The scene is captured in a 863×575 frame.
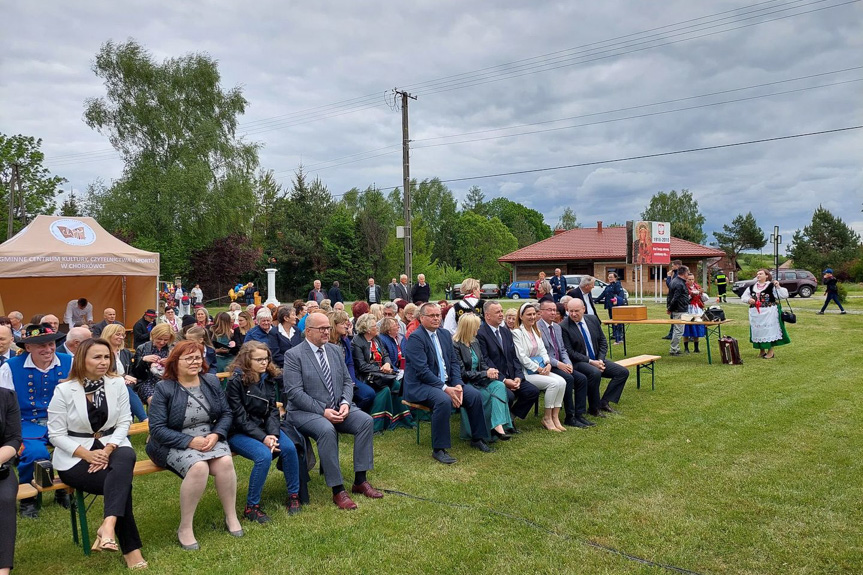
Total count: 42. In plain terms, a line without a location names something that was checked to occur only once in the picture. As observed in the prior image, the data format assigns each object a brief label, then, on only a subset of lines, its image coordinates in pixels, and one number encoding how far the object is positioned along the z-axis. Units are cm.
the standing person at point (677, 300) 1121
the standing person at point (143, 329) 870
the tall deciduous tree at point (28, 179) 2972
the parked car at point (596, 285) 2855
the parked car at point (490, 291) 3500
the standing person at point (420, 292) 1597
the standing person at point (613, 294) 1305
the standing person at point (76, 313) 1253
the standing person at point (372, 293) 1880
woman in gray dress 373
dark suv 2950
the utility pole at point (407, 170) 1970
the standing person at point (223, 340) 745
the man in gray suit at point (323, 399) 451
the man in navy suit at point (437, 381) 536
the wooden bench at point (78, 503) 357
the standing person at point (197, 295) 2411
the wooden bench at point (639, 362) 791
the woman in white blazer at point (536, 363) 629
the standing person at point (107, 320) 855
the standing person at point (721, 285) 2200
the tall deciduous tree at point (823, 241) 4724
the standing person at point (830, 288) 1809
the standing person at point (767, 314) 1040
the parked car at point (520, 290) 3378
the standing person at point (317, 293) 1577
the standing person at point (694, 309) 1120
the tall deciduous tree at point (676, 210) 6519
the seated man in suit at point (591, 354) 685
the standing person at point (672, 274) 1170
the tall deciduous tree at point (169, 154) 2862
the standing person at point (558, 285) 1448
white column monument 2517
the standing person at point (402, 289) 1616
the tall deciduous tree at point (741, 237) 6044
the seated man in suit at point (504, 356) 614
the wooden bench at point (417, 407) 569
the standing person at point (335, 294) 1795
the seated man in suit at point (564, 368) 653
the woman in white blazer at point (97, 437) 348
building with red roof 3862
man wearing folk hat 430
